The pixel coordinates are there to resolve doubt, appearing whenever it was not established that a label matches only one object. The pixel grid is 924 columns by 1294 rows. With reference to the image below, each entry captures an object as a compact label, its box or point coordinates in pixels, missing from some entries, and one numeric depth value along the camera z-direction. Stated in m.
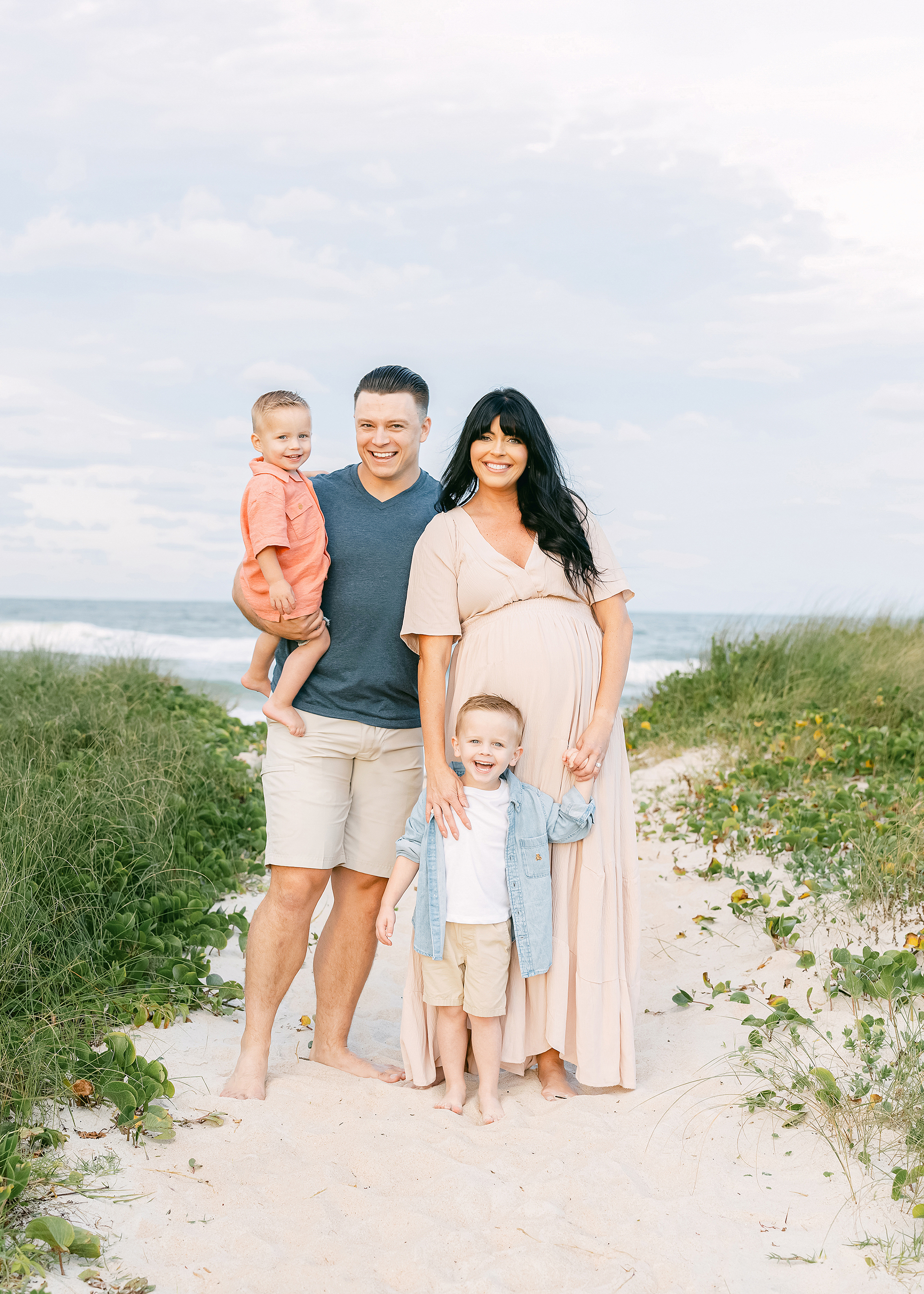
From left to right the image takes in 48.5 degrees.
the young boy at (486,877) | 3.44
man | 3.71
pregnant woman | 3.54
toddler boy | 3.64
